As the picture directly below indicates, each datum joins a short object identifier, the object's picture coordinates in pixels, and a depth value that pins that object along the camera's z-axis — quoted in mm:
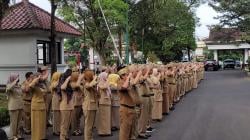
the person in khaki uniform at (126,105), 11984
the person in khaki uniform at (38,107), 13336
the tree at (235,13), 52000
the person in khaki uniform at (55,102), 13898
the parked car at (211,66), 70375
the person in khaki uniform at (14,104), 13906
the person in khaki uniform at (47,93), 13734
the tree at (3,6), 18972
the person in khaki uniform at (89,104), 13203
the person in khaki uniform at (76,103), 13602
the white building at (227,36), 55647
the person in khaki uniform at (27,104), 13972
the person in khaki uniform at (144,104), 13656
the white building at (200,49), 129750
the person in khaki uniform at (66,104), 13484
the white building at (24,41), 26641
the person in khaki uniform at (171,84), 20828
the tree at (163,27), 52312
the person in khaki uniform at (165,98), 19375
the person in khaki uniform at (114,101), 15727
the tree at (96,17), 36656
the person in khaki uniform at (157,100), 17156
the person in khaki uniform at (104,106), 14845
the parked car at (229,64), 78625
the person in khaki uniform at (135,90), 12227
